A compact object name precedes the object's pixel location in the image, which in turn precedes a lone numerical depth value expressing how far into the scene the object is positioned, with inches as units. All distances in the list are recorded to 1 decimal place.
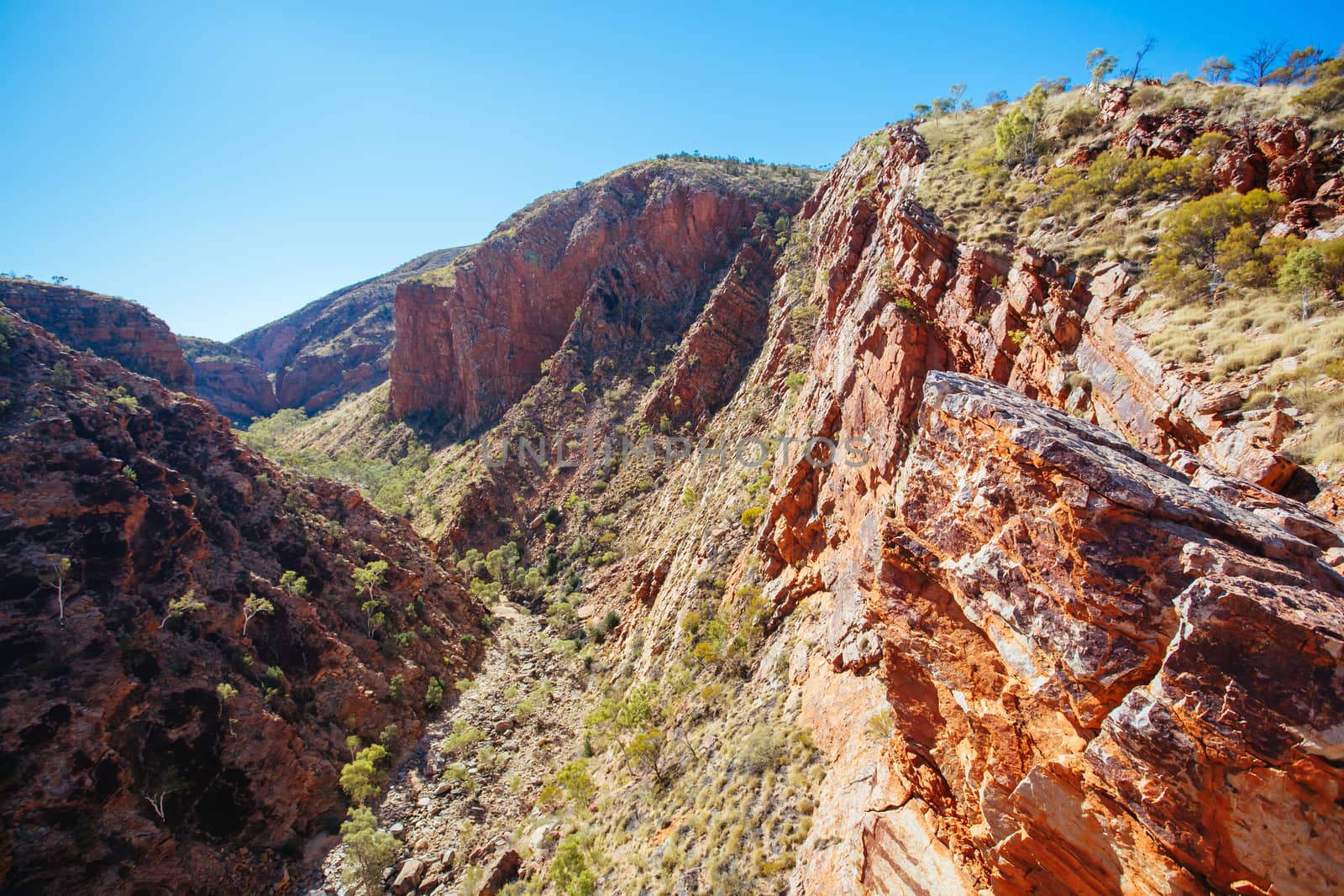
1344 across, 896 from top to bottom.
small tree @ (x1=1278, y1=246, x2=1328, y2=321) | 532.7
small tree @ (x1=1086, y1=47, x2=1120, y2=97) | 1301.7
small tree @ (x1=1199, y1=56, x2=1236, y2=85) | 1115.9
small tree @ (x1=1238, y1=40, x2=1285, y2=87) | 999.6
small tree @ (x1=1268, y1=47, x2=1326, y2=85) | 976.9
